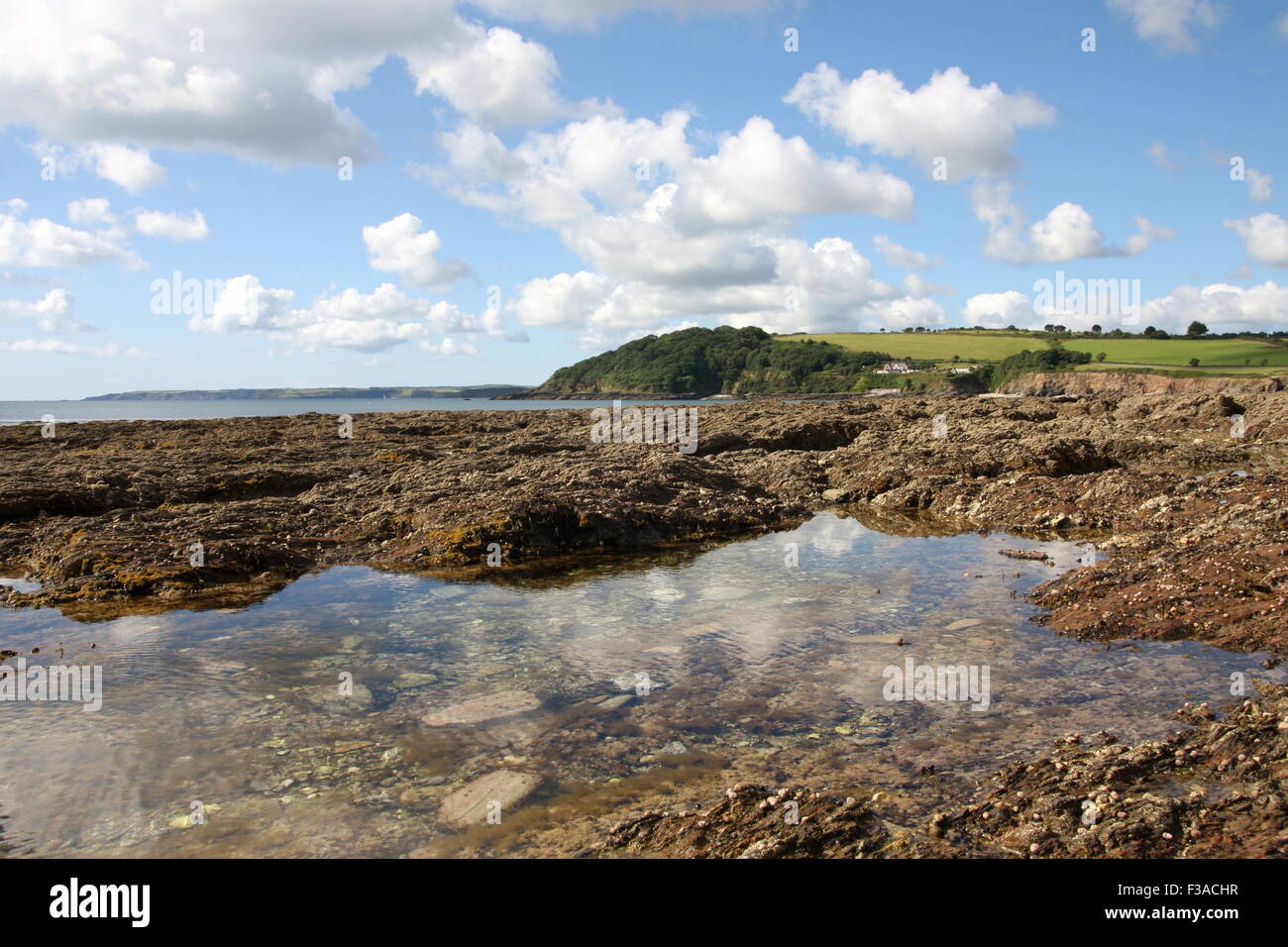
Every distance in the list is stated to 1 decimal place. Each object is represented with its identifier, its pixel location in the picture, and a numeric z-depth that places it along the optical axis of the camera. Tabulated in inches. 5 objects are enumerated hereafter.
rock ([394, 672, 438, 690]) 349.1
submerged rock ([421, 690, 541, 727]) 313.3
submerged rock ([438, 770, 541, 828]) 238.1
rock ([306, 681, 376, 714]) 324.5
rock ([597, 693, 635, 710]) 323.7
